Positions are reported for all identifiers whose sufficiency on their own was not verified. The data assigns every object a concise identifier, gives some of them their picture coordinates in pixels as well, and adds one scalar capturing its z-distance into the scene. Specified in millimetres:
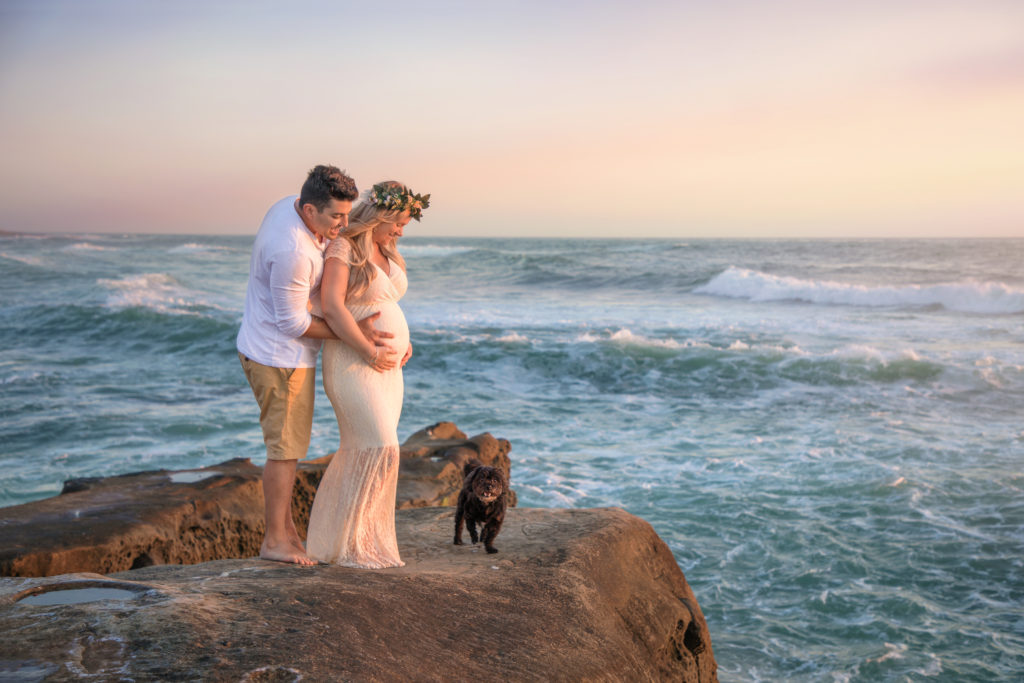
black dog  4055
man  3618
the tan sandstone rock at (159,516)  4578
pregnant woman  3734
